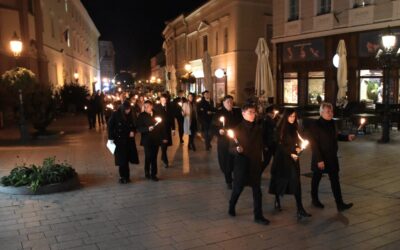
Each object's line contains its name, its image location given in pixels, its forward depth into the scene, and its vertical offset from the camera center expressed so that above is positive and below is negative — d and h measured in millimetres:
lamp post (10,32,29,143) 15617 -647
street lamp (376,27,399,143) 13094 +721
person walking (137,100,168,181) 9039 -1067
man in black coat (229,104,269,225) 6156 -1018
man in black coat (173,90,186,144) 14695 -864
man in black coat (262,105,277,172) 8055 -913
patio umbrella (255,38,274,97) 17844 +523
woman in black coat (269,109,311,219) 6320 -1193
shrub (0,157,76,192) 8133 -1683
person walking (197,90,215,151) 13172 -866
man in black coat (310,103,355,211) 6598 -1012
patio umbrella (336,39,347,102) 16969 +225
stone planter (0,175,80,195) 8008 -1897
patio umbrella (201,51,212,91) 23609 +879
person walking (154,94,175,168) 10276 -882
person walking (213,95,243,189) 8211 -813
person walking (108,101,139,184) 8789 -1025
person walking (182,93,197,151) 13569 -1081
